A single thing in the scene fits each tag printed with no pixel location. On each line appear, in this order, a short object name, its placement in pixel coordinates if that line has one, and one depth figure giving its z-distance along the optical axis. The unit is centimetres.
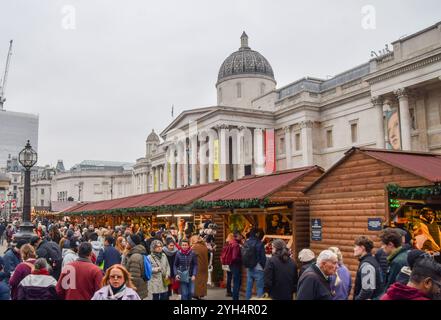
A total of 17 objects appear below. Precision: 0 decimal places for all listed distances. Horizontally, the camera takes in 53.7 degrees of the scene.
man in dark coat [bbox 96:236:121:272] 972
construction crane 10431
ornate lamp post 1669
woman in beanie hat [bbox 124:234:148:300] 832
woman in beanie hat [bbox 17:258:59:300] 580
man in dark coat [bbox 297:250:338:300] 525
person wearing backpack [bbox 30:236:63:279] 958
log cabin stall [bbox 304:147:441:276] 949
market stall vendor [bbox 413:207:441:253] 1011
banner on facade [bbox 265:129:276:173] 4822
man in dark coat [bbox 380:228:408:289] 613
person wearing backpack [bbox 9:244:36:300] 702
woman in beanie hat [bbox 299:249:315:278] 725
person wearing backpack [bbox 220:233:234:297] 1140
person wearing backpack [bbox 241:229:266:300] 1033
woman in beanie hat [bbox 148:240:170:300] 923
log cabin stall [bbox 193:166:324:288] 1226
